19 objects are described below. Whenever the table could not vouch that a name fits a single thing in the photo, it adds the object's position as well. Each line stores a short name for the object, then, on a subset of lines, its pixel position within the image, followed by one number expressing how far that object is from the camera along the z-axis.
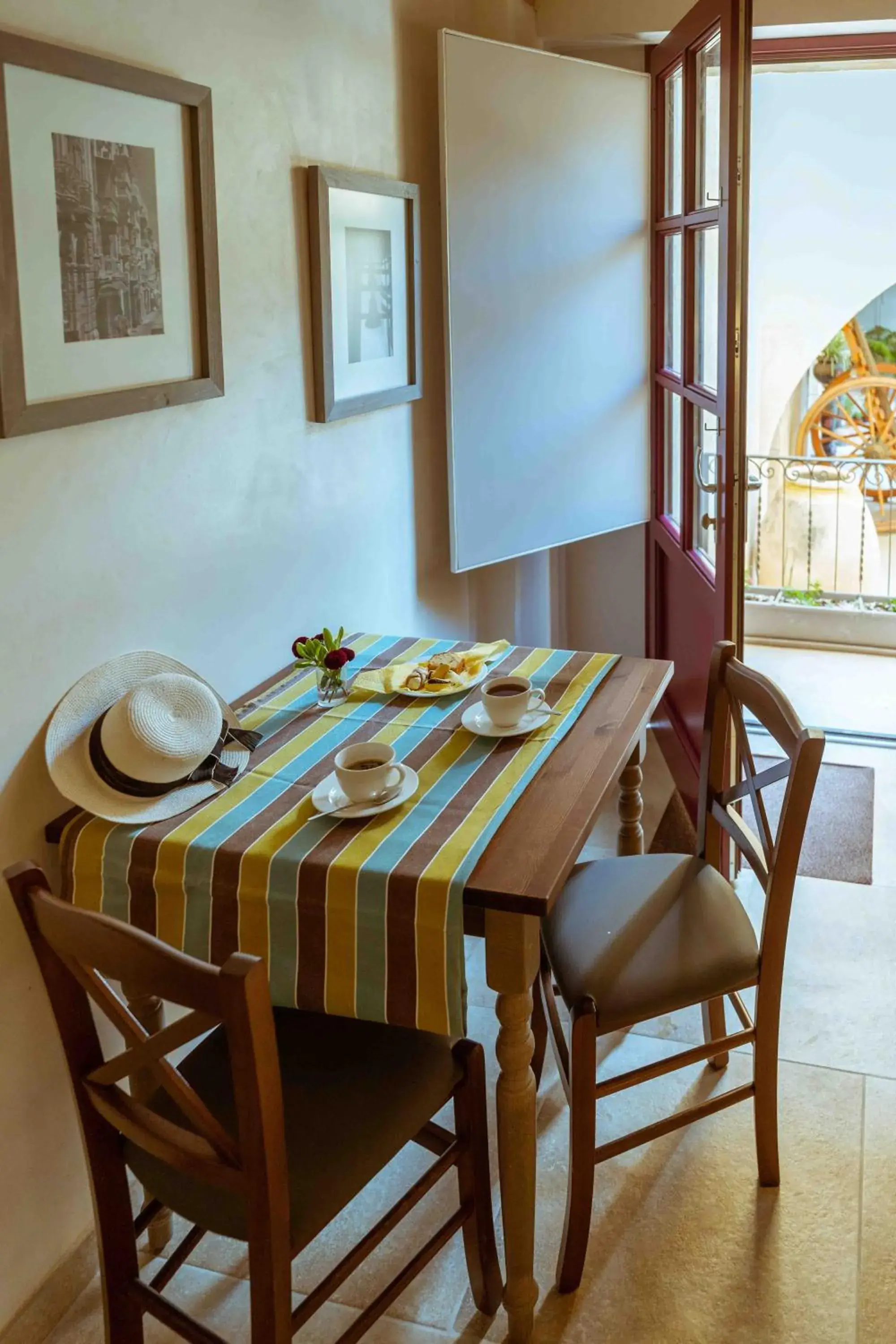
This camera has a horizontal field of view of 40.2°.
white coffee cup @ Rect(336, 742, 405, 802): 1.67
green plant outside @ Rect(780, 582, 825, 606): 5.04
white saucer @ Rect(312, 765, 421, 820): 1.66
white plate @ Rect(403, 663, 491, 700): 2.11
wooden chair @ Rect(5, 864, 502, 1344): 1.20
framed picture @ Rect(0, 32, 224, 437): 1.53
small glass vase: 2.11
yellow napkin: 2.16
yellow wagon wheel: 6.89
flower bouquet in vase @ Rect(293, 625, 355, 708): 2.08
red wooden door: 2.62
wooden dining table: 1.50
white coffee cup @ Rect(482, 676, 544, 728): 1.93
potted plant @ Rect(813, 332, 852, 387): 7.50
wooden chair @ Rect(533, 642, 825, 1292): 1.74
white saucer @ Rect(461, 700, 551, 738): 1.92
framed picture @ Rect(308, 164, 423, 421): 2.34
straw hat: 1.67
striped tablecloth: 1.51
